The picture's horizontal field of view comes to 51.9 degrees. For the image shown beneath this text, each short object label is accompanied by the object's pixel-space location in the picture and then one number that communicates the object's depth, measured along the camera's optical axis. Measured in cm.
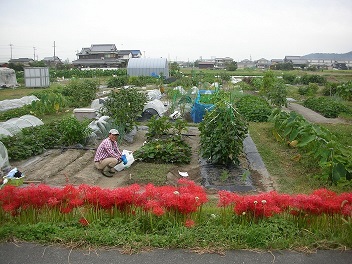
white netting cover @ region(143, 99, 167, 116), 1263
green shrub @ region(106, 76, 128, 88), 2853
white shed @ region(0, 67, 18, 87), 2703
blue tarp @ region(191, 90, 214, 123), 1262
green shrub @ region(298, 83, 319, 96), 2335
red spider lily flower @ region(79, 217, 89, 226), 398
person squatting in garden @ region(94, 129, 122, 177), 712
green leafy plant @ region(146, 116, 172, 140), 914
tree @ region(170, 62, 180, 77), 3731
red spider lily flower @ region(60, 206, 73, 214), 410
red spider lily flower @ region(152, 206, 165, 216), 380
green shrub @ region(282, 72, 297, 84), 3339
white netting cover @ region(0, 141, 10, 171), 687
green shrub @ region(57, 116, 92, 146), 878
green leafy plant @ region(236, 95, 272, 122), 1316
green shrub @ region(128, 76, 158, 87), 2905
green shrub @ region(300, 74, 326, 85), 3119
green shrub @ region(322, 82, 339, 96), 2302
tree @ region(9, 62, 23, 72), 4184
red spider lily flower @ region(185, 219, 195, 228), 386
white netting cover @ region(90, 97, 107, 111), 1436
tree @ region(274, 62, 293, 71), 5741
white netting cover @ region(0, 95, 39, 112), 1550
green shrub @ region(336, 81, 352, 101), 1959
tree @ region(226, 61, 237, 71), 5694
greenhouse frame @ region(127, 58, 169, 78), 3684
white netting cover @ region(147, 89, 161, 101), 1778
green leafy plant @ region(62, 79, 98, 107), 1762
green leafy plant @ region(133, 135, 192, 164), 772
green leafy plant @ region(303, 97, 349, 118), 1479
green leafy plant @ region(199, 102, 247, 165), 700
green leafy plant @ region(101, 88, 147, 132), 971
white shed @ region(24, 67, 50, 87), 2675
